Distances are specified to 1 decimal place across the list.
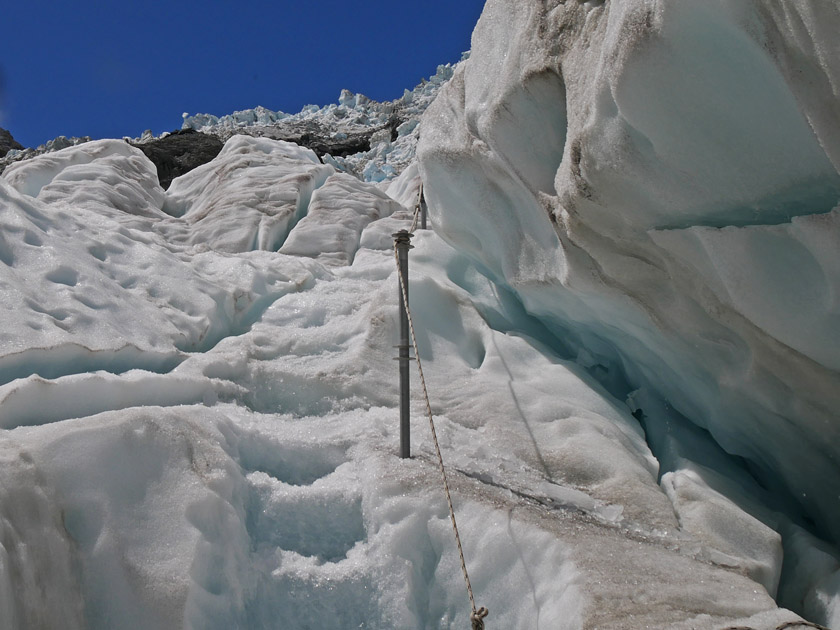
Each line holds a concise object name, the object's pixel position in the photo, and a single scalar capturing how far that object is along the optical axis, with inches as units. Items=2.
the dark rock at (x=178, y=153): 601.0
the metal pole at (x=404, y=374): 120.8
